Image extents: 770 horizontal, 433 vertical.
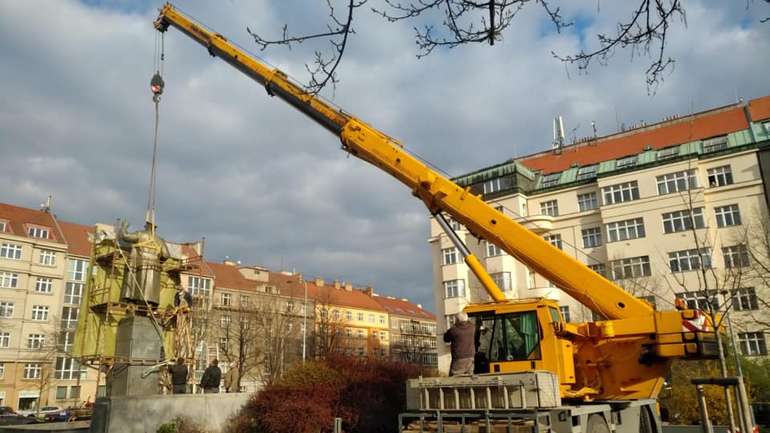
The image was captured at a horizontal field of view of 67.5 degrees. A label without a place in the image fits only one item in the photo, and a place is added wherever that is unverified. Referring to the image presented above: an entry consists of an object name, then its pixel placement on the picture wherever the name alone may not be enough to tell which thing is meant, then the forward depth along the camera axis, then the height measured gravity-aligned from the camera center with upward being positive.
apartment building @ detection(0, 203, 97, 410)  49.66 +6.08
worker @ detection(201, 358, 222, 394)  17.86 -0.14
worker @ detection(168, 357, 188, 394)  17.78 -0.05
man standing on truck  10.88 +0.44
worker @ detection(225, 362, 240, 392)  18.97 -0.14
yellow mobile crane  10.84 +0.66
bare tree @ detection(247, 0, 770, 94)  4.54 +2.64
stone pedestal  16.67 +0.63
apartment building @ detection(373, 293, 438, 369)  84.19 +6.52
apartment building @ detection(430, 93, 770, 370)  34.09 +9.97
